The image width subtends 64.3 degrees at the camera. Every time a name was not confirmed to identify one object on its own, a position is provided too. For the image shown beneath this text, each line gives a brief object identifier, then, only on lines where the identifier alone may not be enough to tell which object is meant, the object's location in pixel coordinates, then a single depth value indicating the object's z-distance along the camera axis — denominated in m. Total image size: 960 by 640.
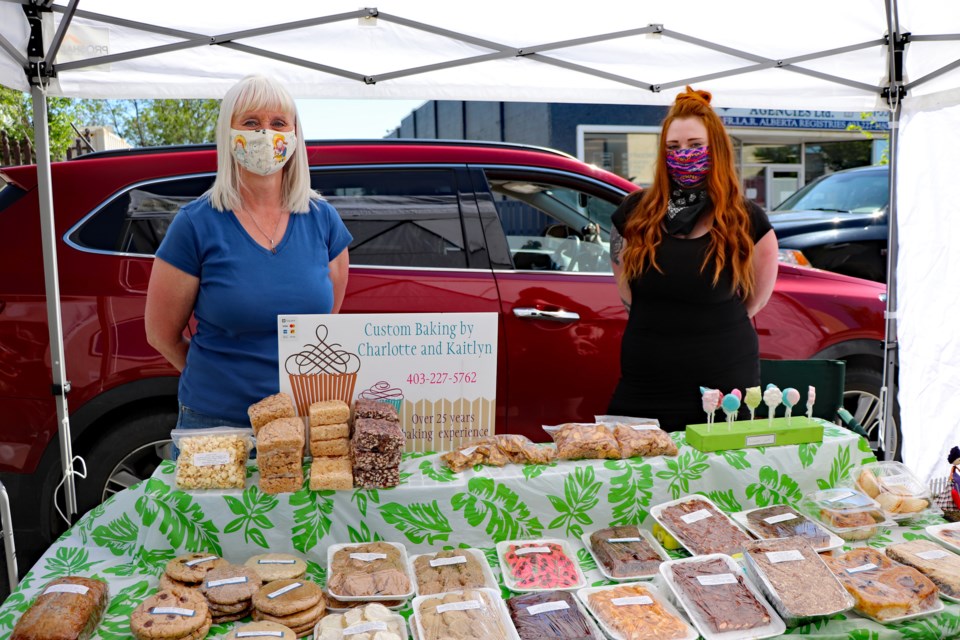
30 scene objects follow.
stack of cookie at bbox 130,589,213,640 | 1.80
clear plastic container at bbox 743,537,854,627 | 1.93
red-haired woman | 2.85
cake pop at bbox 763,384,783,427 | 2.55
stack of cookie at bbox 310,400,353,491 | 2.26
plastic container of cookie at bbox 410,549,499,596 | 2.09
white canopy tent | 3.24
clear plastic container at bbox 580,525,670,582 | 2.17
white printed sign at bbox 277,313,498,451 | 2.35
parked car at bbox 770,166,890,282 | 7.69
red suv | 3.60
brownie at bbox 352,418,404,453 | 2.17
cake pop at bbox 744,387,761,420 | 2.58
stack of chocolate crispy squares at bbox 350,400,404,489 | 2.18
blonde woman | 2.46
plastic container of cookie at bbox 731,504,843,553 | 2.30
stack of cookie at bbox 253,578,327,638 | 1.89
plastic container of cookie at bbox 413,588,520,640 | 1.86
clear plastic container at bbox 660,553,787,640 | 1.90
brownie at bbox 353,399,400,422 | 2.30
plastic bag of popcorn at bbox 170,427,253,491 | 2.19
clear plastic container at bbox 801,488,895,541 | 2.38
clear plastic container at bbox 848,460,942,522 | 2.50
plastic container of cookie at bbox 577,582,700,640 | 1.89
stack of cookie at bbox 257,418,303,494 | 2.15
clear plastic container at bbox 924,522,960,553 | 2.32
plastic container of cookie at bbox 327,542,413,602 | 2.01
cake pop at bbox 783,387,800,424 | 2.62
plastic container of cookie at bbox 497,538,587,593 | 2.12
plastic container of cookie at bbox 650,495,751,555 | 2.26
